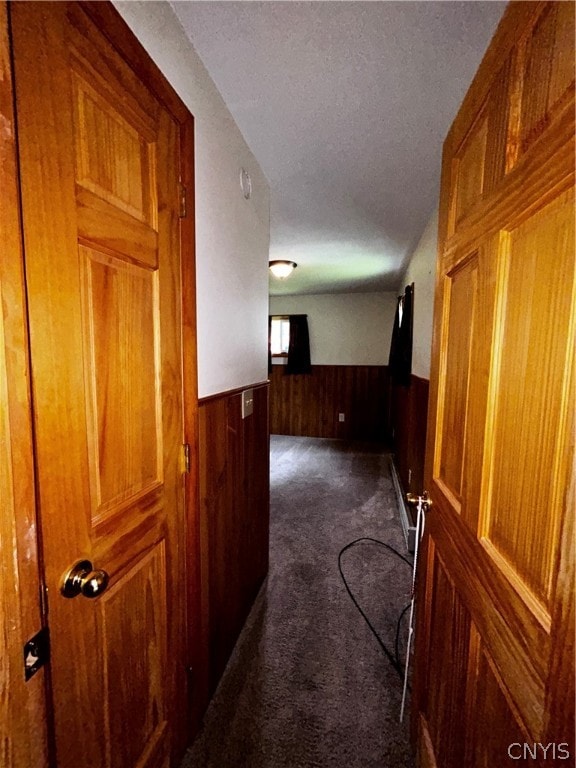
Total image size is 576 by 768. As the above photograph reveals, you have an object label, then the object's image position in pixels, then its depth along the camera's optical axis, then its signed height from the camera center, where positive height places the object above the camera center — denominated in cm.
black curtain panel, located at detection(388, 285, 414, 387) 313 +9
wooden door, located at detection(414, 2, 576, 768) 49 -12
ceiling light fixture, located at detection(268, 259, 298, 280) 337 +89
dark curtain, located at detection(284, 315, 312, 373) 556 +10
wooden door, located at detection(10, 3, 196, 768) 56 -5
